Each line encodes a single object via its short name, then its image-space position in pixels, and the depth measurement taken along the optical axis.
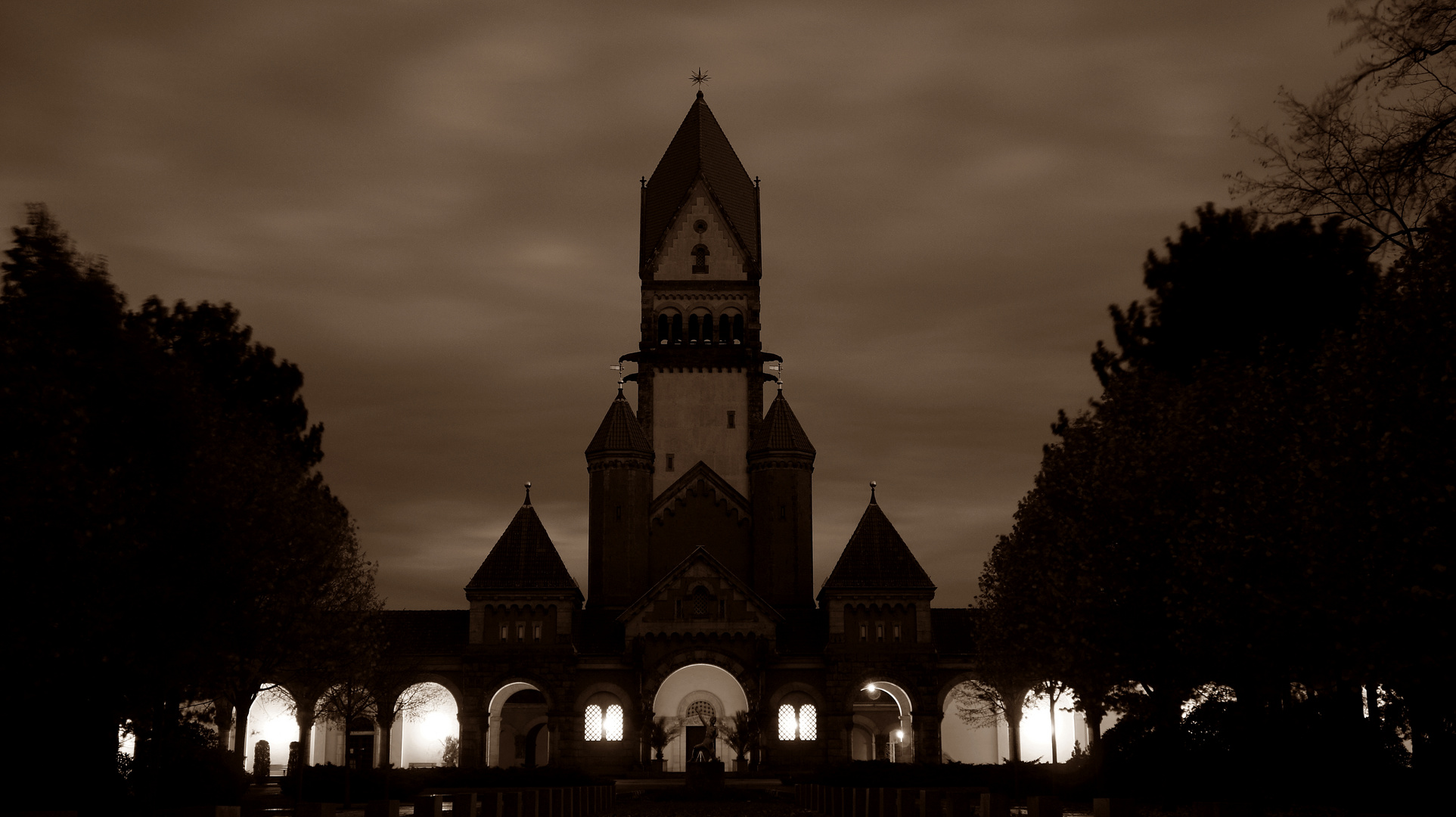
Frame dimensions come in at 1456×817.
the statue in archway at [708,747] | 64.31
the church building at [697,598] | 79.00
